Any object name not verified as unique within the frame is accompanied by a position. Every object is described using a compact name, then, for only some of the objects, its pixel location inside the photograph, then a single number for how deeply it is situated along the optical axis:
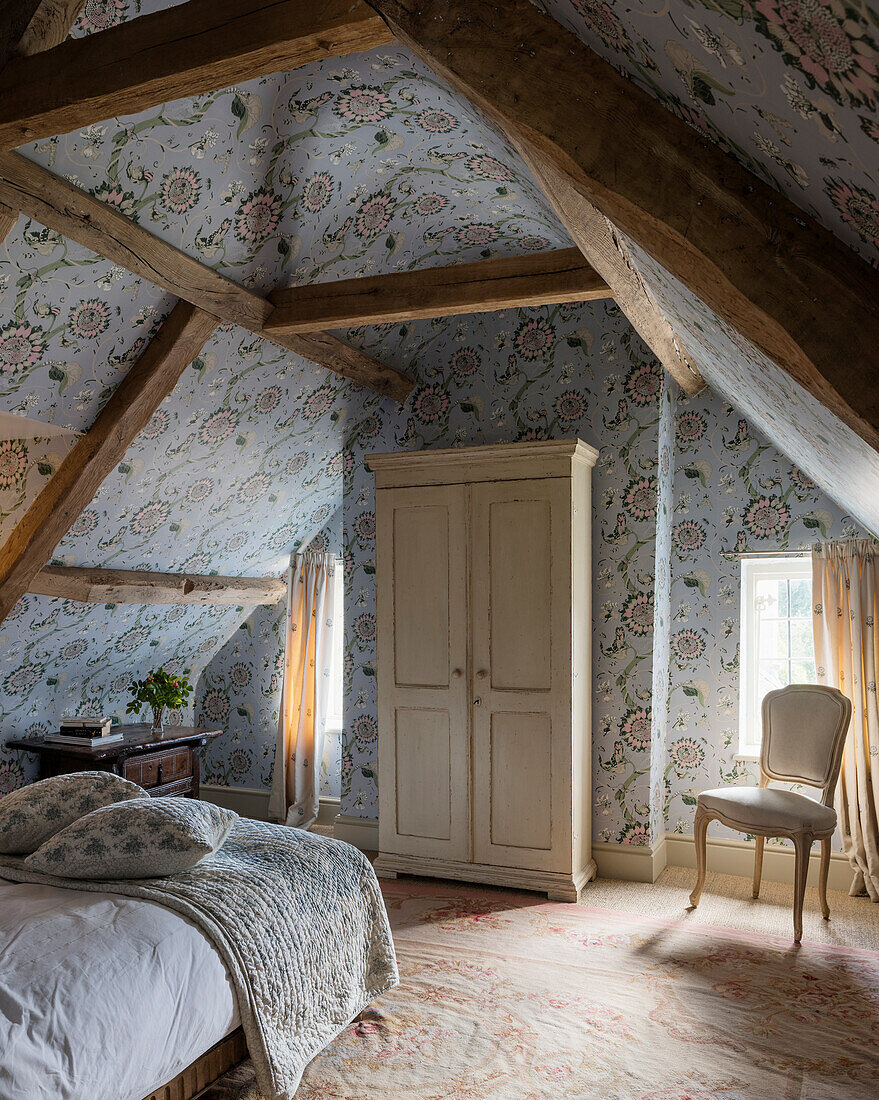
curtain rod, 4.48
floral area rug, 2.55
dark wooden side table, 4.26
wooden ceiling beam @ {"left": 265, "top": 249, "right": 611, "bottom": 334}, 3.35
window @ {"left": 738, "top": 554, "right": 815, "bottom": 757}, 4.57
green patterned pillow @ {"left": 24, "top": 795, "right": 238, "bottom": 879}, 2.38
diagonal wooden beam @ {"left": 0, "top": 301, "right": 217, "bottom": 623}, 3.30
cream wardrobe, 4.13
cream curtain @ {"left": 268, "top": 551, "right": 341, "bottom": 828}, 5.41
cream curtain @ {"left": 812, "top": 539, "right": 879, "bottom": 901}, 4.18
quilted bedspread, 2.27
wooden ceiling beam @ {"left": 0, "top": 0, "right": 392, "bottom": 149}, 1.88
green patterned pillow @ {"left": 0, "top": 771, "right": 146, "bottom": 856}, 2.58
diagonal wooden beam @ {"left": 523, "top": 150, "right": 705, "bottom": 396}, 2.29
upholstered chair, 3.67
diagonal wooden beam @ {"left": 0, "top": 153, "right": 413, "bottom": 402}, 2.47
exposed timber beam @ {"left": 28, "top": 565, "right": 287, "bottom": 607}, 3.89
